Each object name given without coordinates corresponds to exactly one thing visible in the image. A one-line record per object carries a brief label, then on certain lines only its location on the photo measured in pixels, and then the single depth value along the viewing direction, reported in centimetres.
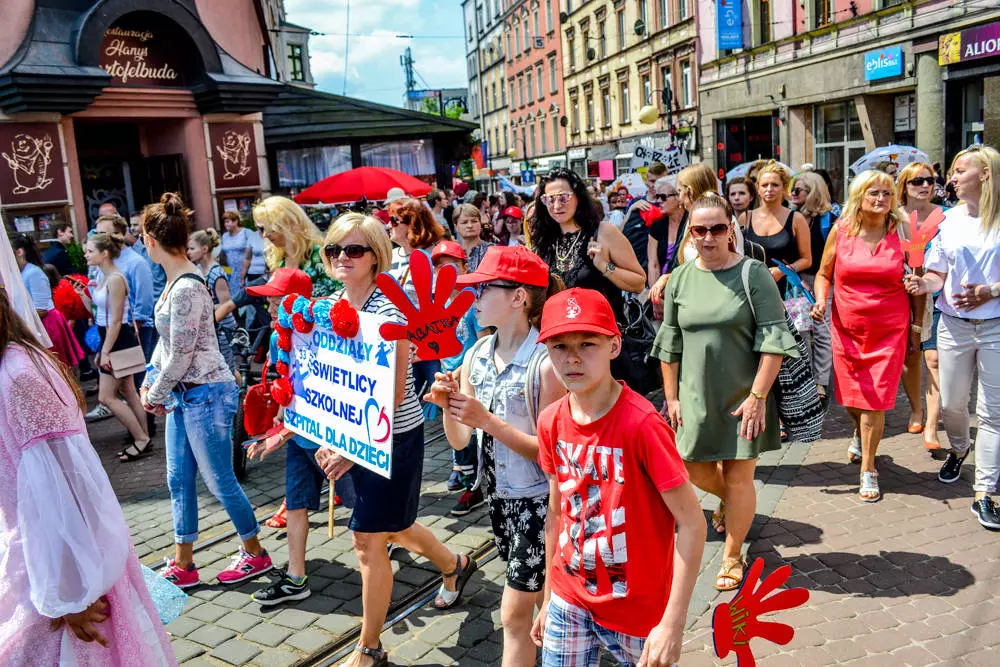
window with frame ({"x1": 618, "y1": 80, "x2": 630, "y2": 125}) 4047
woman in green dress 382
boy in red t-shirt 235
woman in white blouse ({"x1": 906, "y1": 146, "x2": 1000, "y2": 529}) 457
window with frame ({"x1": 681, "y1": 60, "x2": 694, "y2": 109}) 3288
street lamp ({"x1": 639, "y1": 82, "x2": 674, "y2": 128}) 2477
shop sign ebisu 2002
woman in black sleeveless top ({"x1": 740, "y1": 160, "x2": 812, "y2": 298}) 627
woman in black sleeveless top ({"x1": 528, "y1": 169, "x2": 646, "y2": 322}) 493
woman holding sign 349
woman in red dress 501
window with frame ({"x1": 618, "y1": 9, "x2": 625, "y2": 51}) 3931
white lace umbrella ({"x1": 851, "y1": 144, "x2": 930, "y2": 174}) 986
